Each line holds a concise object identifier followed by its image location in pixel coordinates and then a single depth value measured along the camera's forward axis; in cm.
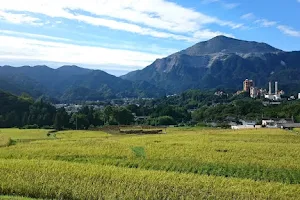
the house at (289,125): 7706
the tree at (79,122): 9572
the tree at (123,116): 10775
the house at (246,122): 10931
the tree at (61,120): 9050
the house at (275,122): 8524
